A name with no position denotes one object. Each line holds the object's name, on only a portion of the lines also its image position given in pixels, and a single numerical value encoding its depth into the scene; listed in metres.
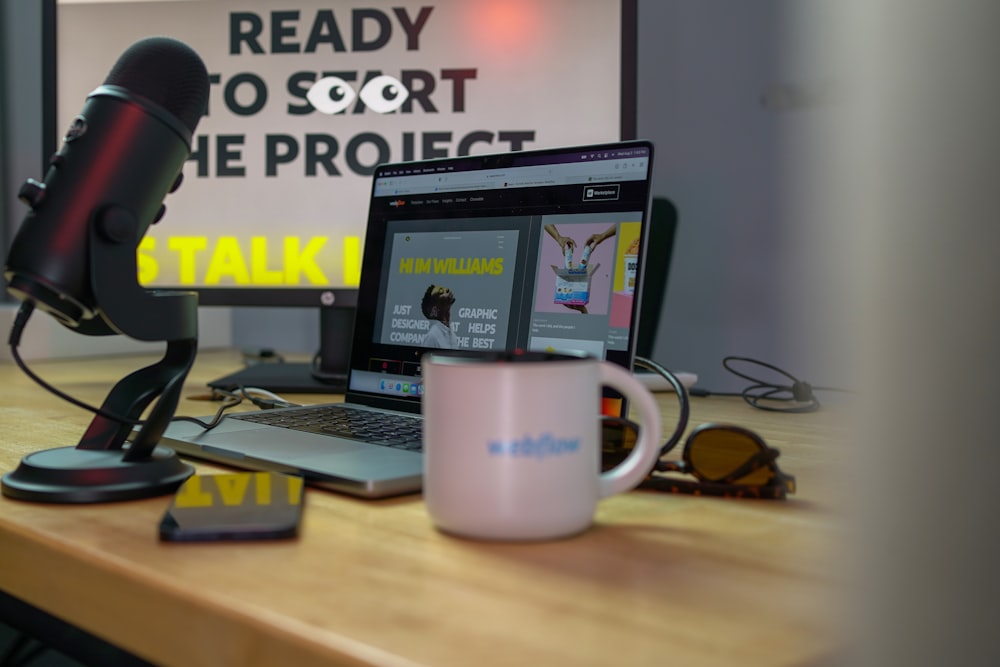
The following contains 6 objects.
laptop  0.66
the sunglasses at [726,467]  0.52
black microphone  0.50
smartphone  0.42
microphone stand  0.51
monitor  1.13
